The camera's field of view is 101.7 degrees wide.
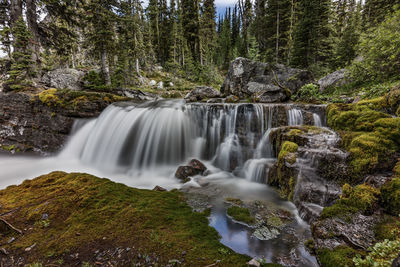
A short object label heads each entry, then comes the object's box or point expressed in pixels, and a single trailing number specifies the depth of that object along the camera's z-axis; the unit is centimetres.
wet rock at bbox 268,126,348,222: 378
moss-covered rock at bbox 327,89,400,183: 357
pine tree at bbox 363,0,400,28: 1751
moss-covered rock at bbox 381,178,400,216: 267
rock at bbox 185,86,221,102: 1411
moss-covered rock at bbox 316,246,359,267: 210
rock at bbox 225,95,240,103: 1323
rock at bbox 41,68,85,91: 1161
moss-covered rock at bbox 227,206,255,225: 364
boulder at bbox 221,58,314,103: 1348
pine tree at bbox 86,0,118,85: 1198
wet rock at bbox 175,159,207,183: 650
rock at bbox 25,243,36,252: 204
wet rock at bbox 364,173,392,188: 308
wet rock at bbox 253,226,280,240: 316
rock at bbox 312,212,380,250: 236
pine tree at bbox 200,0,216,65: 2904
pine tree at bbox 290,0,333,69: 1761
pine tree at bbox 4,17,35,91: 895
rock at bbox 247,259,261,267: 204
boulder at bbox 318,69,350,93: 1138
